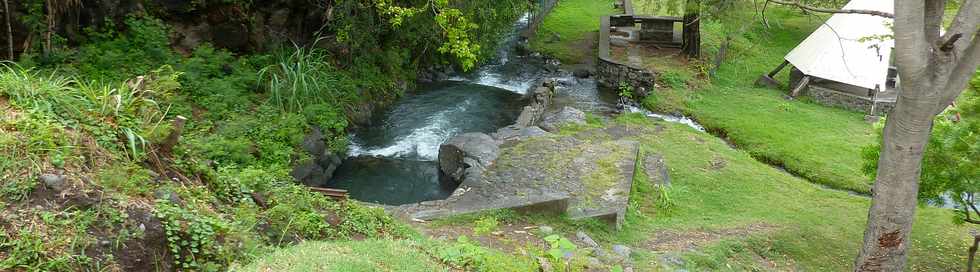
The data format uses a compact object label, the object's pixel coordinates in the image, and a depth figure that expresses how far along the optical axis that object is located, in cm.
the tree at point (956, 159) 956
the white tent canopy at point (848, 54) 1912
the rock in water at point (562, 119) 1561
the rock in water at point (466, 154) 1232
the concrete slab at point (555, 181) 1021
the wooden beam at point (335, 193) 853
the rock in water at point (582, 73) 2253
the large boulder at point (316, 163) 1245
